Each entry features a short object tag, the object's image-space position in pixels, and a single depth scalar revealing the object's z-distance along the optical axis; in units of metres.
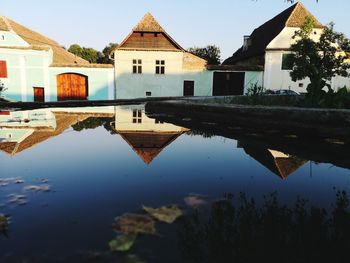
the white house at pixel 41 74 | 22.55
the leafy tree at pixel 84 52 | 65.15
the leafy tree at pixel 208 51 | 62.50
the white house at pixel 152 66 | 25.03
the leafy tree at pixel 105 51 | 64.25
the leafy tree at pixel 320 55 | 21.06
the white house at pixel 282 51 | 25.50
